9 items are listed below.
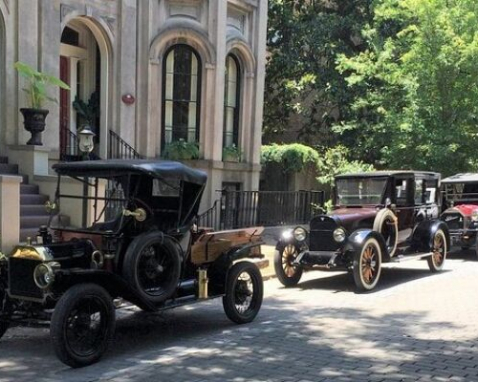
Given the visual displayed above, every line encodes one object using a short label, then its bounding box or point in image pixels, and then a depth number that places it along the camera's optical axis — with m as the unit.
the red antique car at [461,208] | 14.16
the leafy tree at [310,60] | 21.11
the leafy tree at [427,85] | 16.62
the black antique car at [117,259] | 5.87
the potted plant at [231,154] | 16.72
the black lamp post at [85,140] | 11.18
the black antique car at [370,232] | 10.07
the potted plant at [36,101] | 12.10
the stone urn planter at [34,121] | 12.33
